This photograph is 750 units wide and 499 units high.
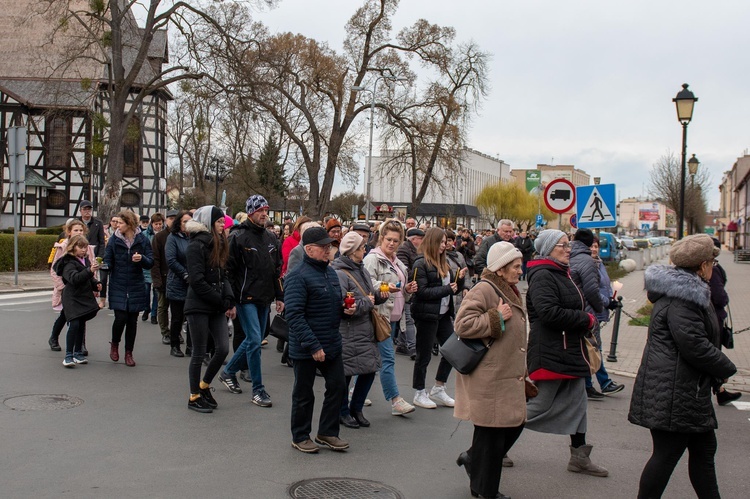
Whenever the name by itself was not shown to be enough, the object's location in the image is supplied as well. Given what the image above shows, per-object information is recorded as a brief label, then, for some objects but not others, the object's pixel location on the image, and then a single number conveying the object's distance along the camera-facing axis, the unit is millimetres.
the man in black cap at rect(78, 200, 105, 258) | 15852
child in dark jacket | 9564
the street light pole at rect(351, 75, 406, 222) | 36656
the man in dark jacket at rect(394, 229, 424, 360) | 9773
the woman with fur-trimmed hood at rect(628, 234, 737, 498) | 4738
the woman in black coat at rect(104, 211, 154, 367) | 9625
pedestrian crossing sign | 11742
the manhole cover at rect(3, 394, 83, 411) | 7469
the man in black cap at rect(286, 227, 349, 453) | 6141
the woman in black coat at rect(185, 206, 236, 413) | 7566
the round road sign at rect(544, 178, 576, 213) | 12867
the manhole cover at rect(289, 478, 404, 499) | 5359
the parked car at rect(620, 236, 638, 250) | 68688
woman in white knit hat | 5203
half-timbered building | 43562
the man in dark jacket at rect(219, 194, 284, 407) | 7983
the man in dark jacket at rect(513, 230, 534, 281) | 20186
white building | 99750
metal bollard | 11742
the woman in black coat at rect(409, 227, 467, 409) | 8086
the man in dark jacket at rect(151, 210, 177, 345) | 11672
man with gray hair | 14117
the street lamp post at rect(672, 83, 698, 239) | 15594
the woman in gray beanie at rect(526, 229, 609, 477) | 5773
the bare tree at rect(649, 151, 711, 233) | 42838
